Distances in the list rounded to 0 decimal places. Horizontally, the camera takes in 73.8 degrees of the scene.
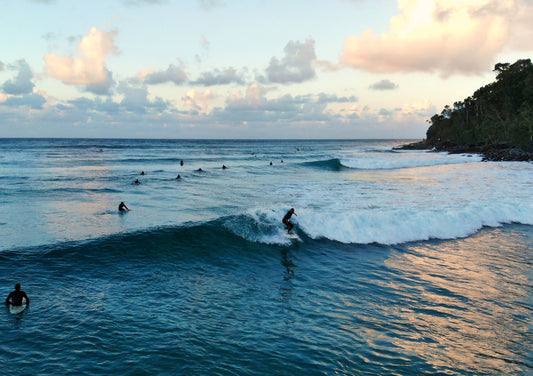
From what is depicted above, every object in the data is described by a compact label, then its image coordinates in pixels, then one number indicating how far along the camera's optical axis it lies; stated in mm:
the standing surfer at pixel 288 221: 18431
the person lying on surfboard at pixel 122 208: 23756
